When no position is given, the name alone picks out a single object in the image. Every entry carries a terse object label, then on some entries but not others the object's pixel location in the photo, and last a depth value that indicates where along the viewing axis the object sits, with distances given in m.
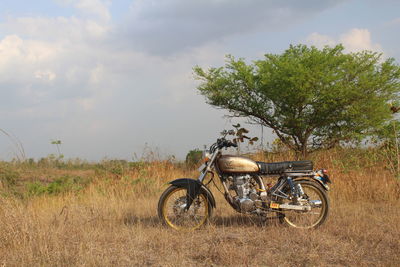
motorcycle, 5.77
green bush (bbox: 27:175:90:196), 10.24
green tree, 13.20
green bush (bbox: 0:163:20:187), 11.03
